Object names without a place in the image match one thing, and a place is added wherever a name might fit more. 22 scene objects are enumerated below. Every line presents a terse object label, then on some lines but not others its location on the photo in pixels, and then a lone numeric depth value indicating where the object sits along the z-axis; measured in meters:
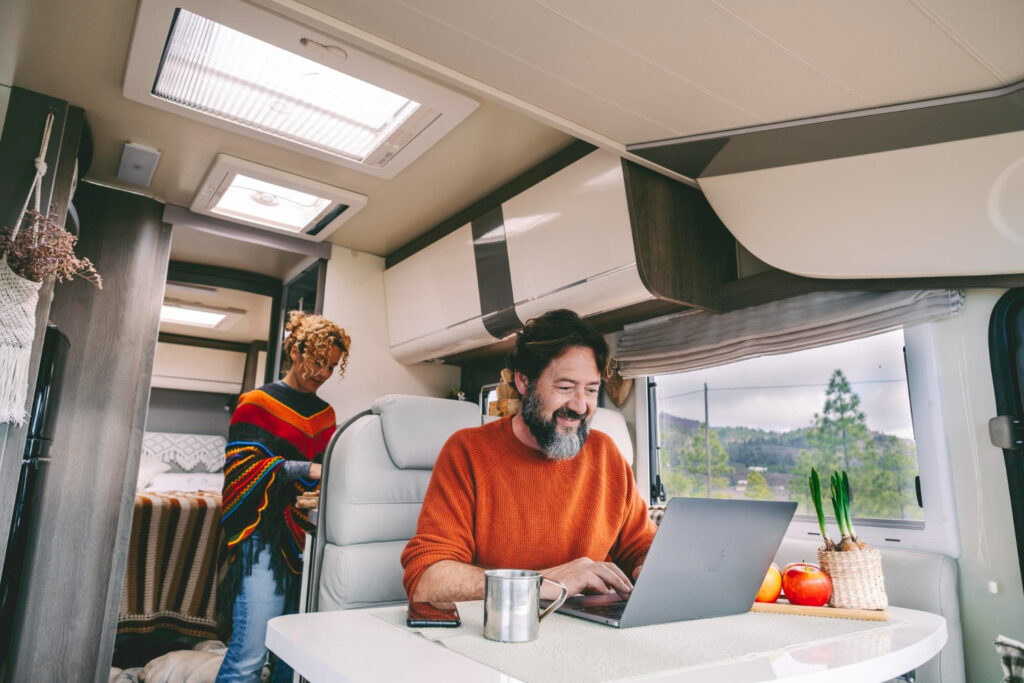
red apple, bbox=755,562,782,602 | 1.25
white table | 0.74
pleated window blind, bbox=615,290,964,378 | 1.95
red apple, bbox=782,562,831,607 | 1.23
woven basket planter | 1.22
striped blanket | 3.17
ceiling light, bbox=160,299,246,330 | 4.89
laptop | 0.96
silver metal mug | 0.86
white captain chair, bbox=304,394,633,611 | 1.64
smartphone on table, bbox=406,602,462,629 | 0.93
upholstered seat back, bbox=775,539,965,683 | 1.71
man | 1.42
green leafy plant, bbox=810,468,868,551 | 1.33
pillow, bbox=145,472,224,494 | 5.24
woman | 2.19
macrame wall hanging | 1.72
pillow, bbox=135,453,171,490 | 5.18
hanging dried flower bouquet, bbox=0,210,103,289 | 1.74
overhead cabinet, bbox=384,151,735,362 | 2.24
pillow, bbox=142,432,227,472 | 5.45
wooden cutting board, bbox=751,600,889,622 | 1.15
